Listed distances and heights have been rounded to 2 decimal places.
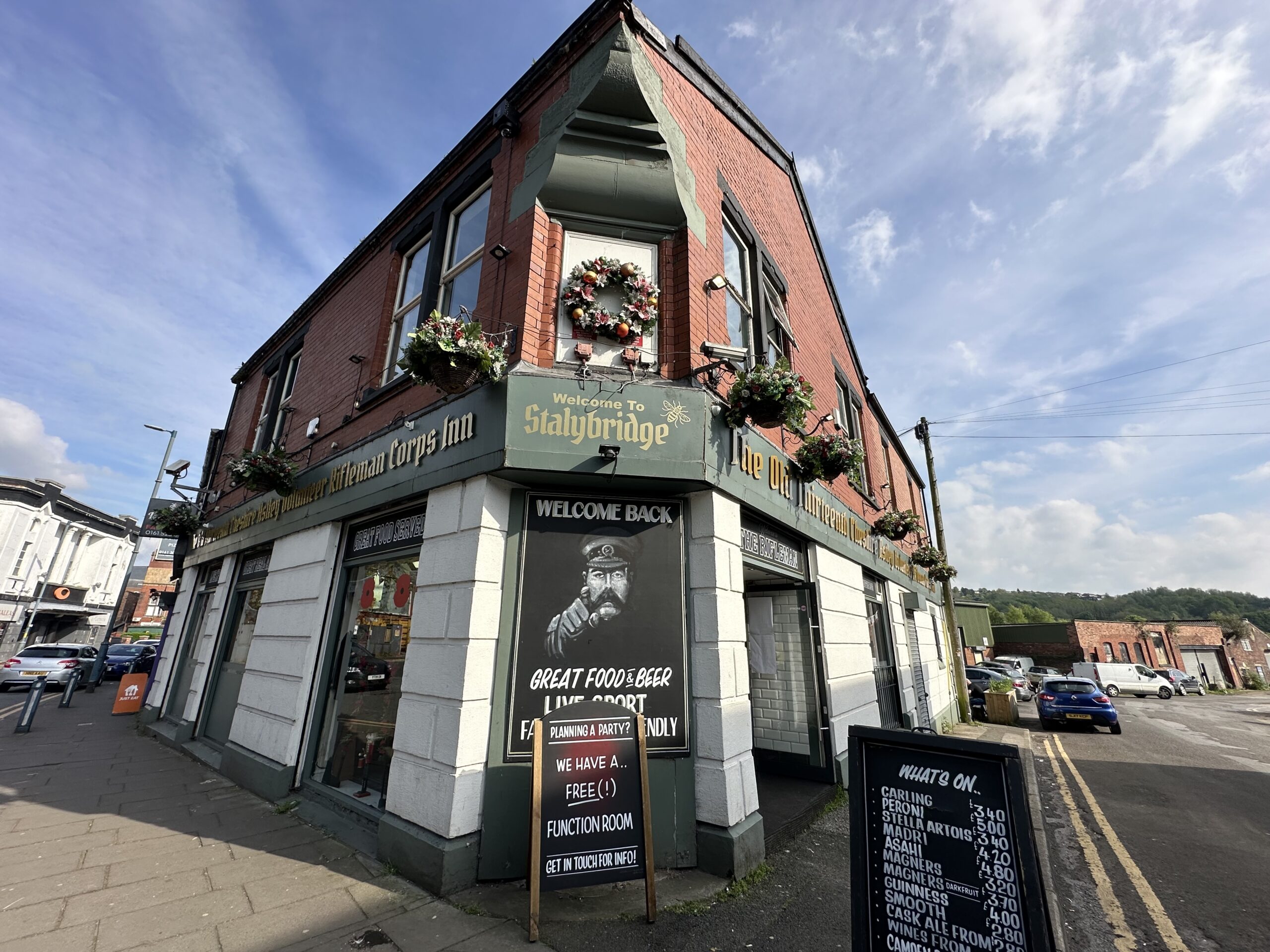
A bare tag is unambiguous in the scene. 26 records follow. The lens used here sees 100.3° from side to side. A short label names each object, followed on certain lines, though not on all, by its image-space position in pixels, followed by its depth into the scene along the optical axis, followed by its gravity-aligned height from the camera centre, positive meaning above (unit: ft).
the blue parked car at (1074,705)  54.19 -5.23
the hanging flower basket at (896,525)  39.34 +9.04
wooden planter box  60.95 -6.38
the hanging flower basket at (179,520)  41.45 +8.97
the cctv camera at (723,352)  18.78 +10.01
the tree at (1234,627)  167.84 +8.42
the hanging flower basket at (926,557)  51.21 +8.68
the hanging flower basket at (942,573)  55.06 +7.83
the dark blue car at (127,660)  72.02 -3.01
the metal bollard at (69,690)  48.11 -4.62
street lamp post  63.36 -1.42
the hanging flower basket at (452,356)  16.43 +8.57
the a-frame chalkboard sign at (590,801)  12.71 -3.74
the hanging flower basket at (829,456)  23.88 +8.35
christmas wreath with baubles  18.93 +12.00
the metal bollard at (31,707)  34.27 -4.45
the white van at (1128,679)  105.60 -5.04
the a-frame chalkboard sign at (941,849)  8.79 -3.39
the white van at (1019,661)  130.31 -2.64
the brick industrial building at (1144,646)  146.92 +2.05
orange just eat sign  45.06 -4.63
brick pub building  15.75 +4.27
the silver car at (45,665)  58.90 -3.07
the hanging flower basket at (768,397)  18.60 +8.49
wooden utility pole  57.57 +0.57
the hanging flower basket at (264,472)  27.76 +8.41
